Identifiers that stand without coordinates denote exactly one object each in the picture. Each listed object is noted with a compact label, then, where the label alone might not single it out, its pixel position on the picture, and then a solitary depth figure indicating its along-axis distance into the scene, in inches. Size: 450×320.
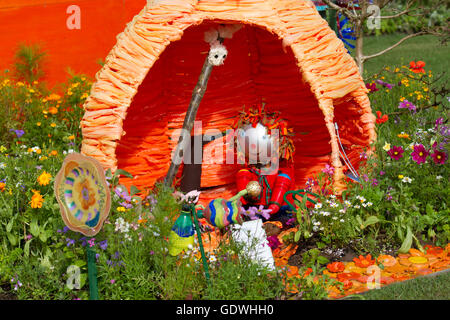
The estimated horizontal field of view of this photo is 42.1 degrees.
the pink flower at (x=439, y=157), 140.6
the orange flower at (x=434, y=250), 132.6
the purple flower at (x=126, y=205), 120.9
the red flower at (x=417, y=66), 193.9
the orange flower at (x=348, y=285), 118.8
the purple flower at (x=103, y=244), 112.0
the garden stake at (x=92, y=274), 102.7
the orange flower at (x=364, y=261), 127.0
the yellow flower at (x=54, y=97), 176.7
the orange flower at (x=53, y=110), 172.4
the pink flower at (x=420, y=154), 141.9
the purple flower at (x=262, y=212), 134.5
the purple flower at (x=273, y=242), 136.7
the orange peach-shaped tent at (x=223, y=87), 134.1
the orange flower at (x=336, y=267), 125.6
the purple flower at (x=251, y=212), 128.1
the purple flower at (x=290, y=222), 143.9
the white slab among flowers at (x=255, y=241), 118.0
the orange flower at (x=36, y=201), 118.2
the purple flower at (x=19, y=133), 158.8
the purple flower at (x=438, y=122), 152.8
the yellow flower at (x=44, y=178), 120.0
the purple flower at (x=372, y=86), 199.4
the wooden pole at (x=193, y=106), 150.7
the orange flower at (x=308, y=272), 124.7
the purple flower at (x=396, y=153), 144.5
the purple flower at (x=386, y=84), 205.9
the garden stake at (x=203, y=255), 109.5
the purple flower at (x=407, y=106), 180.9
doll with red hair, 157.1
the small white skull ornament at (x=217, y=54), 150.9
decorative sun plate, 96.5
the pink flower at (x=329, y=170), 144.1
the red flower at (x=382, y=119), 168.1
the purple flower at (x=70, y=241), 113.8
